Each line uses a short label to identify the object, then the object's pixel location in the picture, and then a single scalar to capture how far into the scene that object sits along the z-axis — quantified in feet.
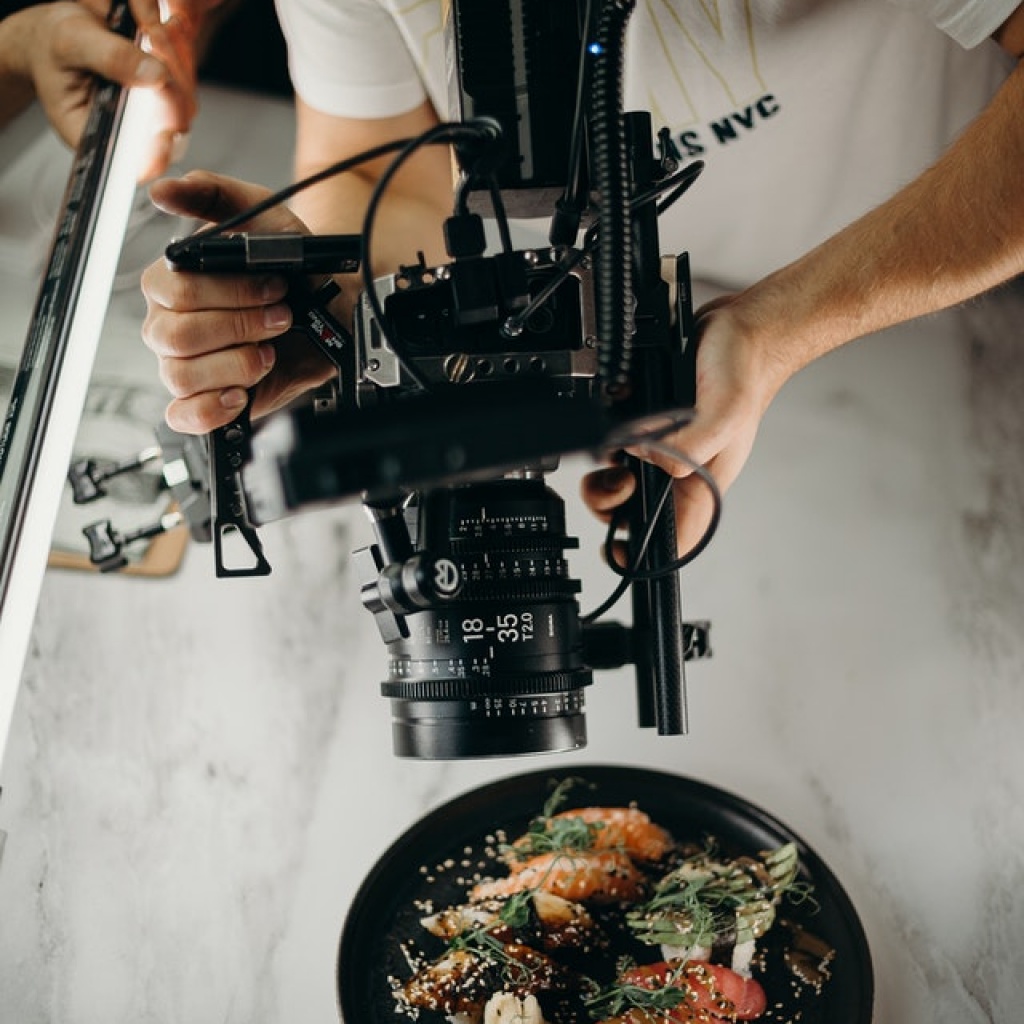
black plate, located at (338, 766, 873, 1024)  2.62
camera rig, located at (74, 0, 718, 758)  1.69
